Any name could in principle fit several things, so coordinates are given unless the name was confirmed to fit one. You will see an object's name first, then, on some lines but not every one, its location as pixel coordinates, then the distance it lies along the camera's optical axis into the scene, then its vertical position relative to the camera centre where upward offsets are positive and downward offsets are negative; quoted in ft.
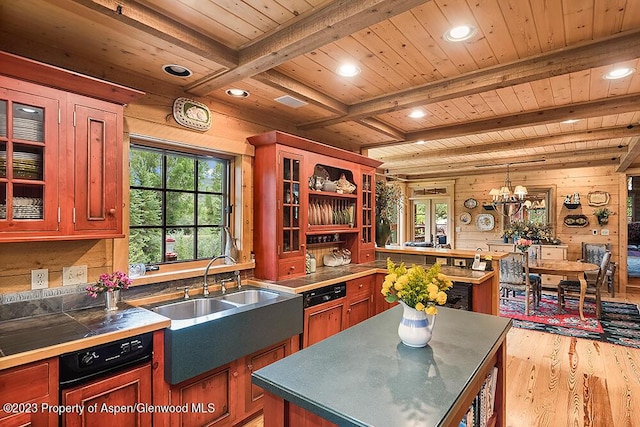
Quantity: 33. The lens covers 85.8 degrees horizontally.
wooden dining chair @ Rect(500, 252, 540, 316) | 16.55 -2.76
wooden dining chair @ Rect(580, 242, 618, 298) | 20.72 -2.47
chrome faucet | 8.85 -1.73
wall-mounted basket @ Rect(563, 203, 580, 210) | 22.41 +0.79
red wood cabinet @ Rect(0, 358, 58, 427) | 4.67 -2.42
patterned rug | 13.97 -4.78
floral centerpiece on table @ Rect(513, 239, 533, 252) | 16.58 -1.29
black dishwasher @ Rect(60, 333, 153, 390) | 5.21 -2.25
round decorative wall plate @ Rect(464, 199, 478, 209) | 26.35 +1.14
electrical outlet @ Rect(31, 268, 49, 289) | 6.61 -1.11
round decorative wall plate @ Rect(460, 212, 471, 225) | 26.63 -0.01
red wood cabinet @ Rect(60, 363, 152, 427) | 5.27 -2.94
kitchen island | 3.59 -1.98
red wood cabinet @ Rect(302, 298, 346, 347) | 9.75 -3.04
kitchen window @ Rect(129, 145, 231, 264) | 8.59 +0.42
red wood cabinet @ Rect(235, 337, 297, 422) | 7.72 -3.81
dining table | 15.80 -2.43
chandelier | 17.78 +1.17
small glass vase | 6.95 -1.61
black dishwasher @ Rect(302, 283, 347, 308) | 9.71 -2.26
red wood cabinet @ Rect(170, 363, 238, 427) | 6.67 -3.66
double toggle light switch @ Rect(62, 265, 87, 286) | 6.98 -1.11
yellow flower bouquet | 4.96 -1.02
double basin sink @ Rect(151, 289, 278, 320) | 8.20 -2.15
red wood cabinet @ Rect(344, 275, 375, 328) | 11.38 -2.82
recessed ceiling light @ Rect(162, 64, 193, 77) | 7.50 +3.36
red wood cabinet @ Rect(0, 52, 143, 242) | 5.60 +1.18
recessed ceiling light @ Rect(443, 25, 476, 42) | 6.29 +3.47
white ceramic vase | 5.19 -1.67
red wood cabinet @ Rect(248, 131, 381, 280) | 10.18 +0.58
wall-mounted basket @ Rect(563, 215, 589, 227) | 22.27 -0.25
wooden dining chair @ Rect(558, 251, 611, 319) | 16.14 -3.39
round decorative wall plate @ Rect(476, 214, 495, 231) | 25.73 -0.32
